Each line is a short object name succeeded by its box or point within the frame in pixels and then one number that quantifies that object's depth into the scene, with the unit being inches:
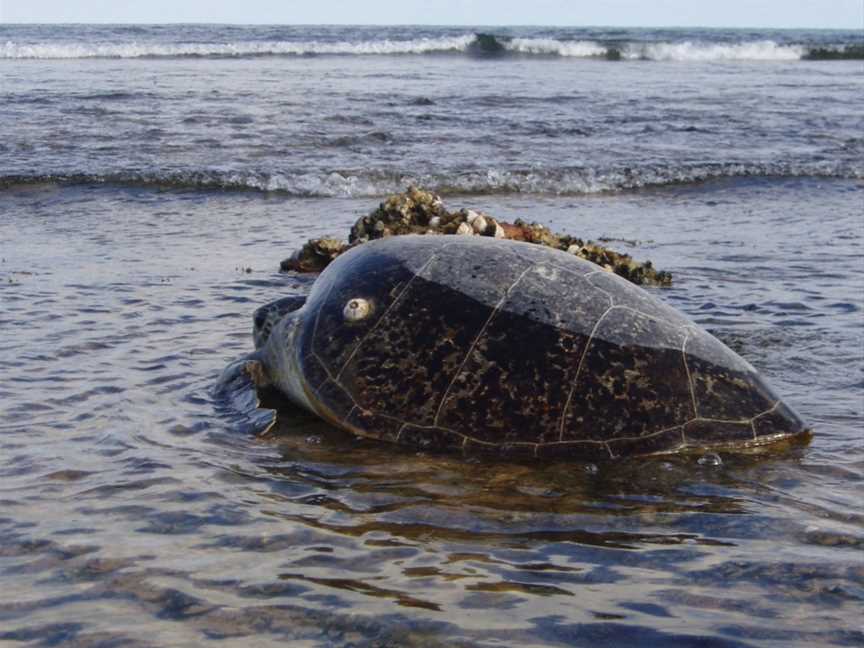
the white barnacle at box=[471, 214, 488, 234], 261.7
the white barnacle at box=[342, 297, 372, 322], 162.9
